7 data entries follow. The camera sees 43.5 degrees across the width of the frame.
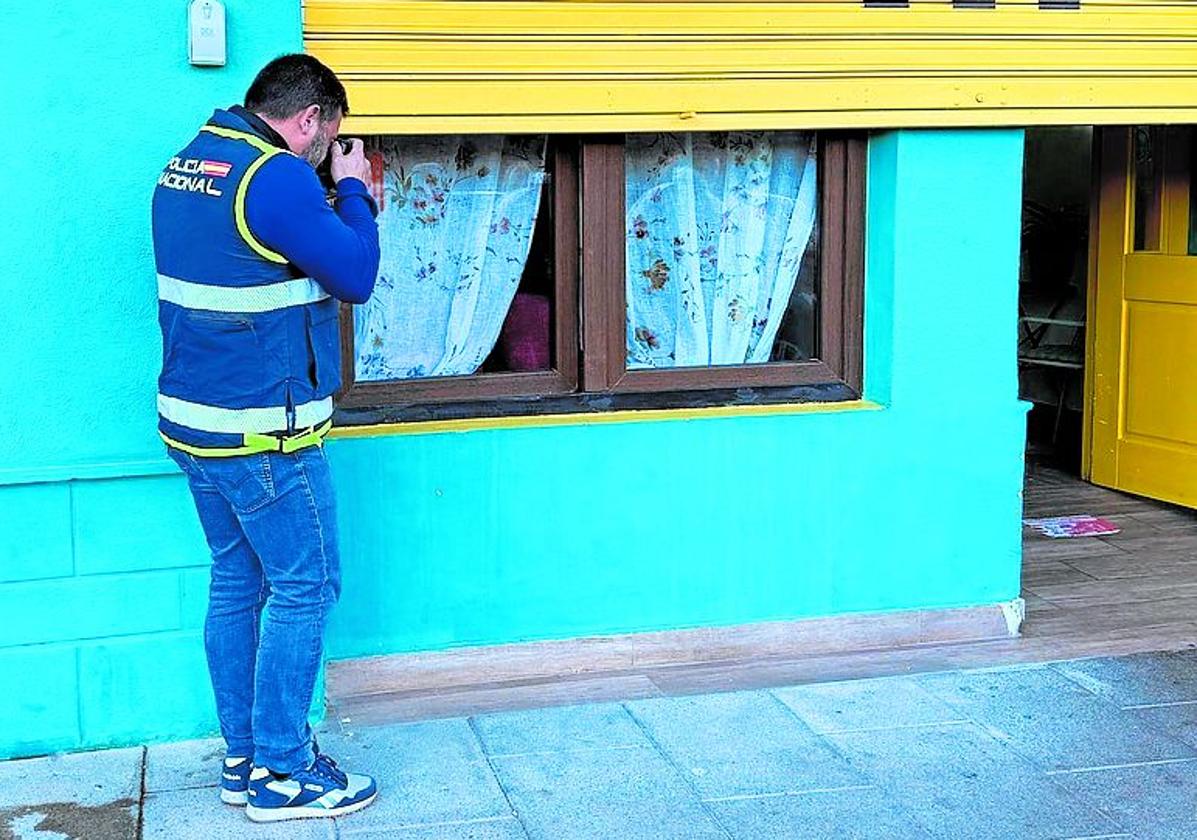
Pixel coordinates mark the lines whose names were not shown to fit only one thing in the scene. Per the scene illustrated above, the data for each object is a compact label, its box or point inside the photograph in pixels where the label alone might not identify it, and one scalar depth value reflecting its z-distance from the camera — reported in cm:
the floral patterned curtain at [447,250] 488
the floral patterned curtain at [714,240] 512
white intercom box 414
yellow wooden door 724
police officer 361
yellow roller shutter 456
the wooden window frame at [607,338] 489
